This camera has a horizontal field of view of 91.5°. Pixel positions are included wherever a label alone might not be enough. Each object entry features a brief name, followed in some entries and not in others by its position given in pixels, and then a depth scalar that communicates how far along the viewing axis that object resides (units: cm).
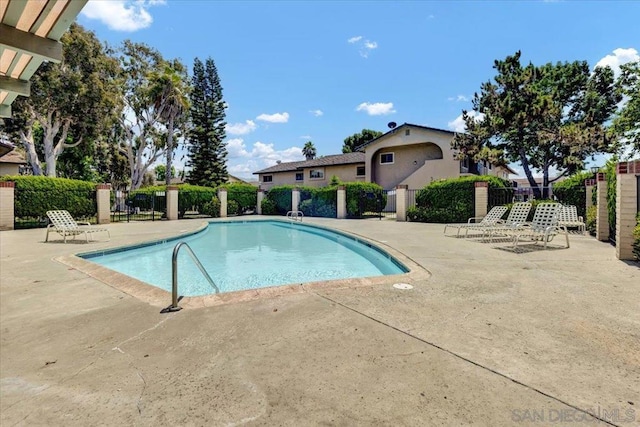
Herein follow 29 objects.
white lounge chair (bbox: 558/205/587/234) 1123
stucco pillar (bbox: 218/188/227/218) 2417
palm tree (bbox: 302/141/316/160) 5666
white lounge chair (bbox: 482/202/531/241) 930
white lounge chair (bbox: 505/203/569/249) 808
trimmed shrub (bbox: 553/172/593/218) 1370
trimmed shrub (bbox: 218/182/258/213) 2519
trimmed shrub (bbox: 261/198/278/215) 2577
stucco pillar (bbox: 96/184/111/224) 1767
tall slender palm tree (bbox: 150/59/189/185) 2902
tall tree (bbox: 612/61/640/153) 1972
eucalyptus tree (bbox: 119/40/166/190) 2958
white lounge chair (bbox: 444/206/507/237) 1023
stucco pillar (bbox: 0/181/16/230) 1405
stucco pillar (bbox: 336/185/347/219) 2178
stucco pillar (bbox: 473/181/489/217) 1571
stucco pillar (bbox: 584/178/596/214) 1193
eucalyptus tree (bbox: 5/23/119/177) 1989
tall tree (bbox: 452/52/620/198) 1903
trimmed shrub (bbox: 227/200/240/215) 2488
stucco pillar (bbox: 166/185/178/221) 2134
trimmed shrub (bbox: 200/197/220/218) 2367
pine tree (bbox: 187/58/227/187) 3606
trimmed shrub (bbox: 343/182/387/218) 2169
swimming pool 714
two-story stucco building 2428
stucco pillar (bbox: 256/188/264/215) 2633
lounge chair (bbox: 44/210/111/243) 1030
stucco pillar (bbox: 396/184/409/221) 1873
